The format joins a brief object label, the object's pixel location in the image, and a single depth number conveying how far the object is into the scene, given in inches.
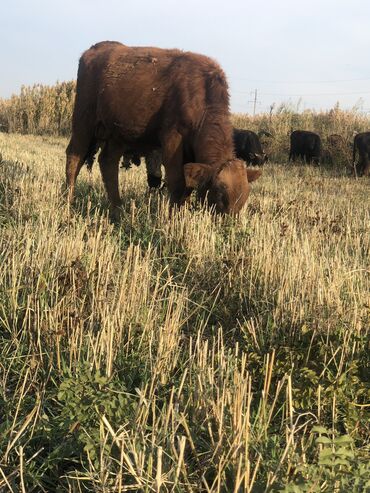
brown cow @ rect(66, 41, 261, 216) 224.5
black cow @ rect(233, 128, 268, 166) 618.8
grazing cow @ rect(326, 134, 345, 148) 693.3
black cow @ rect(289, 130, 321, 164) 683.4
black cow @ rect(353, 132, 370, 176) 613.9
